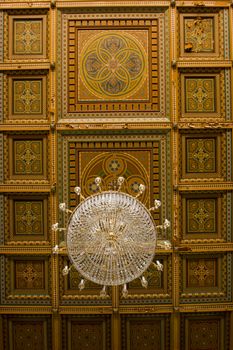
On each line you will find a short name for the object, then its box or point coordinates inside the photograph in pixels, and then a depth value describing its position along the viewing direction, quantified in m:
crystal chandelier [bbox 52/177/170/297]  2.76
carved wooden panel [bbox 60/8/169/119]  4.05
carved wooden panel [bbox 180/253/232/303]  4.19
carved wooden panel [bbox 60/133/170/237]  4.07
